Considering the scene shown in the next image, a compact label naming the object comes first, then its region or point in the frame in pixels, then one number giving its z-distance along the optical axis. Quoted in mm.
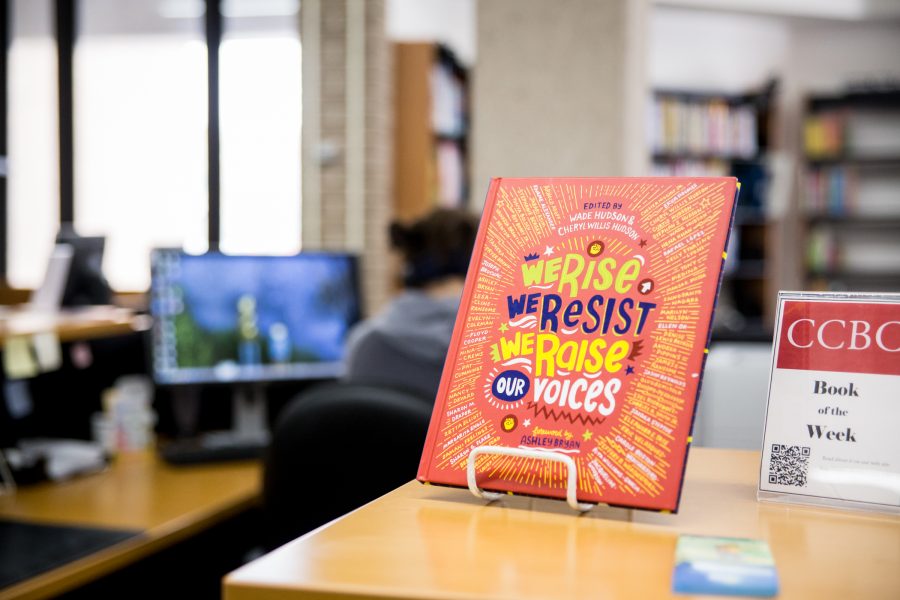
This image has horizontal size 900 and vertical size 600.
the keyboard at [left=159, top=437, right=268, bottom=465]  2186
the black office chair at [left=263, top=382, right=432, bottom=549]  1338
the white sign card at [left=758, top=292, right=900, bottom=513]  667
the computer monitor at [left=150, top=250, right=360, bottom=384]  2342
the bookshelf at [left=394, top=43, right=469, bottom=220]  4121
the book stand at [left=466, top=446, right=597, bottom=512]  634
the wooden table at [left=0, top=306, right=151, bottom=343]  1977
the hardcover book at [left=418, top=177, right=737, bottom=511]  638
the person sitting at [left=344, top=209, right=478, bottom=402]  1907
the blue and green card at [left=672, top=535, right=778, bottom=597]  493
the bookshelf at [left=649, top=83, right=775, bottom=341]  5926
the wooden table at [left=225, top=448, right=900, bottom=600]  503
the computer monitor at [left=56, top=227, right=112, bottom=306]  2812
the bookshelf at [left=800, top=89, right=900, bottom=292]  6176
